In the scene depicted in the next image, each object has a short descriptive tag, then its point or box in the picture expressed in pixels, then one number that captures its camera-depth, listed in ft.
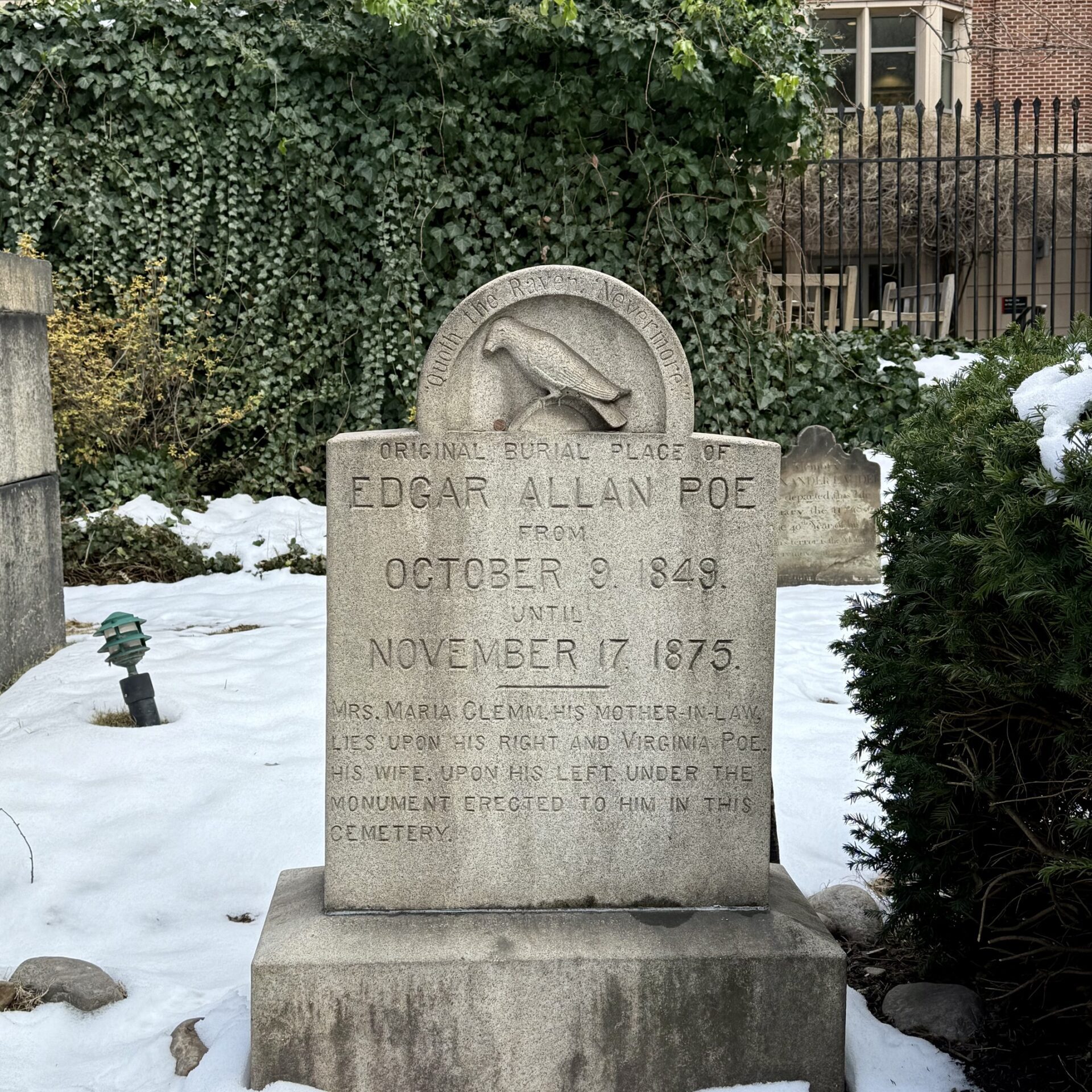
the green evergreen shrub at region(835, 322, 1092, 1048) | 8.07
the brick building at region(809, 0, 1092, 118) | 55.31
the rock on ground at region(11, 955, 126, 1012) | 10.47
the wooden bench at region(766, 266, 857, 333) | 33.58
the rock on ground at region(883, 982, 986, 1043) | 9.93
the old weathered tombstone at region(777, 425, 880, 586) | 27.76
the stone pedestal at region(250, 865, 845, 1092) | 9.05
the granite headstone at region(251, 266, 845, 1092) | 9.22
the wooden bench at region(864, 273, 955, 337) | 37.32
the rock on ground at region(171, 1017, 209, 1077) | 9.56
